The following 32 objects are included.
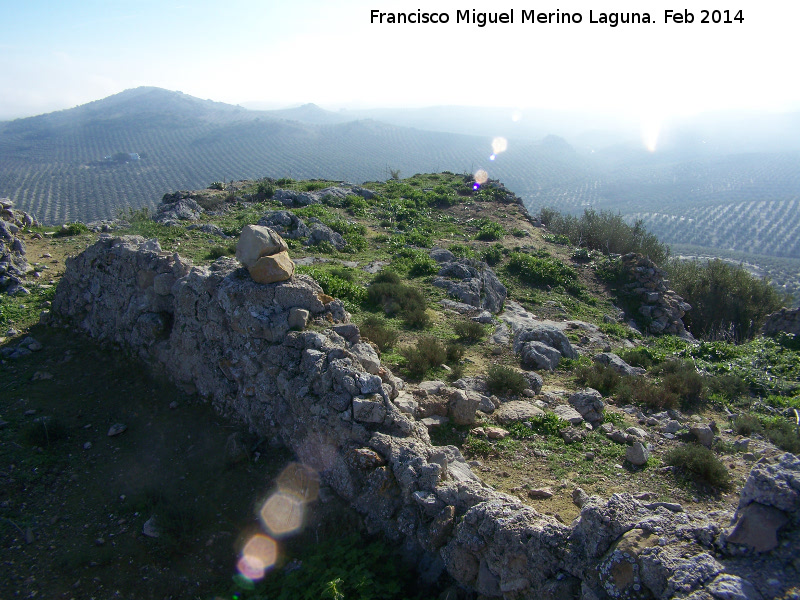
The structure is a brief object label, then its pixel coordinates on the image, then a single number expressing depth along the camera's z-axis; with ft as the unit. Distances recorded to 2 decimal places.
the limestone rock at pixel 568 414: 24.85
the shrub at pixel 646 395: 28.58
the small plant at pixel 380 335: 30.96
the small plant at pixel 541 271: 57.88
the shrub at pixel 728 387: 31.24
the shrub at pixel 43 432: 24.23
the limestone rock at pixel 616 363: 34.12
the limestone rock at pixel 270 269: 25.02
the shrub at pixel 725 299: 60.75
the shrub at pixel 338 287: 38.50
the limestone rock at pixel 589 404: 25.86
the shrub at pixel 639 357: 36.65
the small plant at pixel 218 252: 46.09
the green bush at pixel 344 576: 14.88
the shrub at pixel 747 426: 25.39
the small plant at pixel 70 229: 55.83
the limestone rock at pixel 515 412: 24.66
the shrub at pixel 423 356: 28.30
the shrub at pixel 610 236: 79.87
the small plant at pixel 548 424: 24.02
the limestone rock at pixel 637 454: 21.55
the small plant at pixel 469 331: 36.35
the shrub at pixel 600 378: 30.19
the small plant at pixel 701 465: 19.86
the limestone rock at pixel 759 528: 11.11
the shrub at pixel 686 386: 29.91
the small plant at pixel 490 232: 72.54
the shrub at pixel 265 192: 77.38
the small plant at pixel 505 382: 27.81
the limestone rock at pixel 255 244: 24.91
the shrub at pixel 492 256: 60.90
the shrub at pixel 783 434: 23.07
